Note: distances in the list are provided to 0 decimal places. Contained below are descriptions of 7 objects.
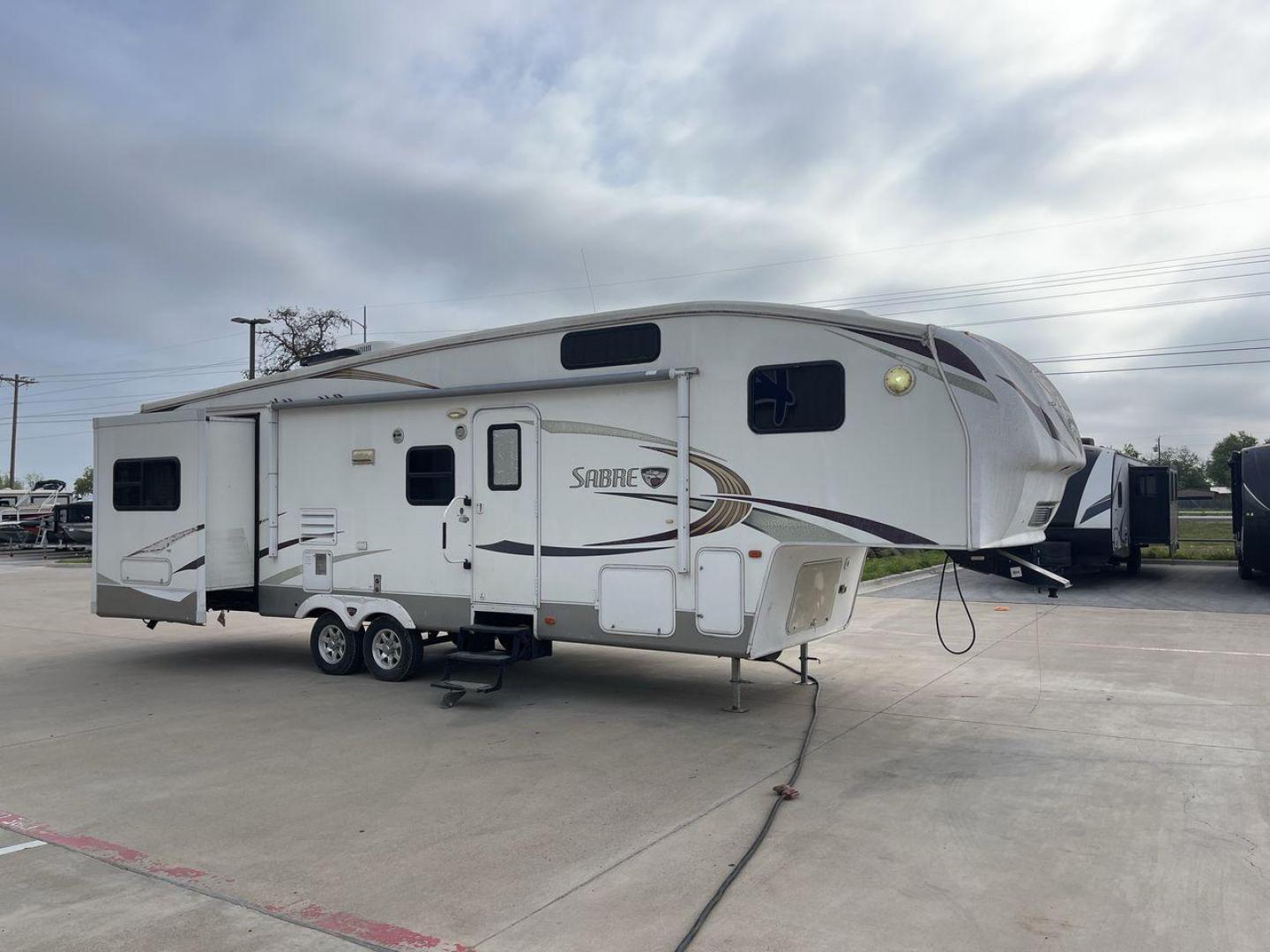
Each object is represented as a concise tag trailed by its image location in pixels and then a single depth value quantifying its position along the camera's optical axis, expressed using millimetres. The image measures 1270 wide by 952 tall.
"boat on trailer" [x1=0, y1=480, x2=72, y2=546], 35375
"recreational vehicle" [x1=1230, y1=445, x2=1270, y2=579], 16469
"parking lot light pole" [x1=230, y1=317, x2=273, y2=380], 31422
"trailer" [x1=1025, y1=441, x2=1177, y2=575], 17359
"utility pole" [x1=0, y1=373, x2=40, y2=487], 54406
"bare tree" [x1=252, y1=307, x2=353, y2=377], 33781
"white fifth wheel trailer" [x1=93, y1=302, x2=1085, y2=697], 6852
